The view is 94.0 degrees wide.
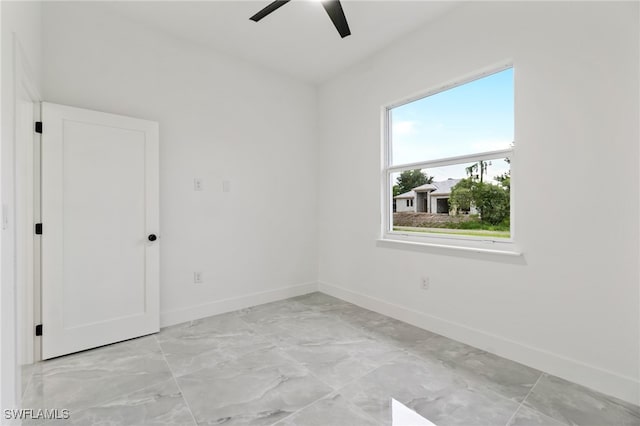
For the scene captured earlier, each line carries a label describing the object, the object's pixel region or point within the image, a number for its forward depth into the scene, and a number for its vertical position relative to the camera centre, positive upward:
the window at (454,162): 2.45 +0.47
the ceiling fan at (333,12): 2.14 +1.49
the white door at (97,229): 2.36 -0.14
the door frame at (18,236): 1.45 -0.14
